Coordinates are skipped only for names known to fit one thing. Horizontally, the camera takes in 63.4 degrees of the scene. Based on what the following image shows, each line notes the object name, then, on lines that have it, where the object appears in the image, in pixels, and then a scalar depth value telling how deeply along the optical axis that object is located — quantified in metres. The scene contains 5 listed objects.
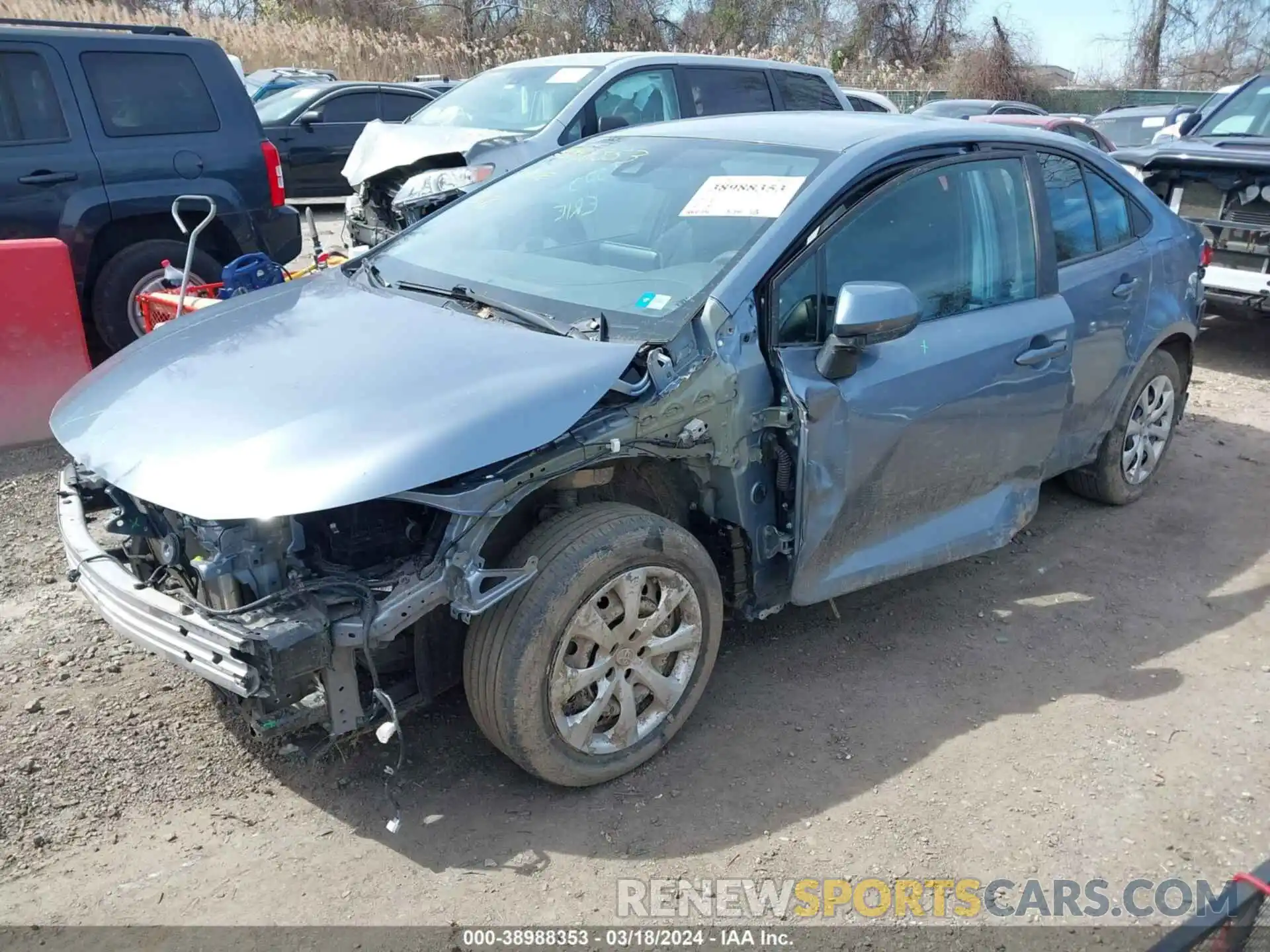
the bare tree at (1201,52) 37.31
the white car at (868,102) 11.23
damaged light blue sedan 2.56
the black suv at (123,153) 6.15
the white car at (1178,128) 9.02
